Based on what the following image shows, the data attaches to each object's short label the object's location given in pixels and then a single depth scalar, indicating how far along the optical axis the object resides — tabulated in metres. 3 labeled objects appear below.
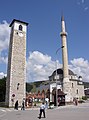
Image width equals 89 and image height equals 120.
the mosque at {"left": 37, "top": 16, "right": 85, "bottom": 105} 32.32
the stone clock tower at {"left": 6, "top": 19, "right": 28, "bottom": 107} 21.07
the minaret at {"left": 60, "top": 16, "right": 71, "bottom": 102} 32.63
